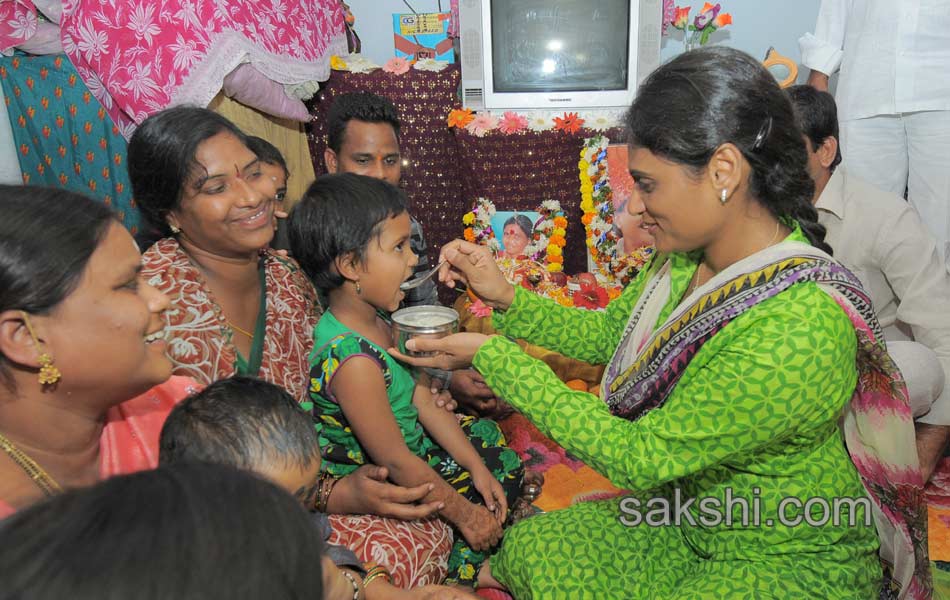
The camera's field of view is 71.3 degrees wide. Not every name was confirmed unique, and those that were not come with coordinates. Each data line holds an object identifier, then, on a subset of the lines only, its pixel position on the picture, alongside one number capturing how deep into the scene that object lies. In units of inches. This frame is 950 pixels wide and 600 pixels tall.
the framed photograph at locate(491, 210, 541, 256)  167.8
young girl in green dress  73.6
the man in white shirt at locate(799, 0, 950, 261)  134.8
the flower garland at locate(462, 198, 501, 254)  167.5
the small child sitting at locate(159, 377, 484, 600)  47.3
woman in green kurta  55.4
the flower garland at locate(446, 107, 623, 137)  163.9
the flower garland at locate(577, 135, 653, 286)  165.5
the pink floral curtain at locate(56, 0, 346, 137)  115.7
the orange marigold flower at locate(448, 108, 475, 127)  164.1
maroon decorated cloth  164.6
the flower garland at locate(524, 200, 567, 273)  167.8
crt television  160.4
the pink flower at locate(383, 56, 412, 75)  163.2
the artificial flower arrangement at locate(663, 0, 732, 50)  167.5
